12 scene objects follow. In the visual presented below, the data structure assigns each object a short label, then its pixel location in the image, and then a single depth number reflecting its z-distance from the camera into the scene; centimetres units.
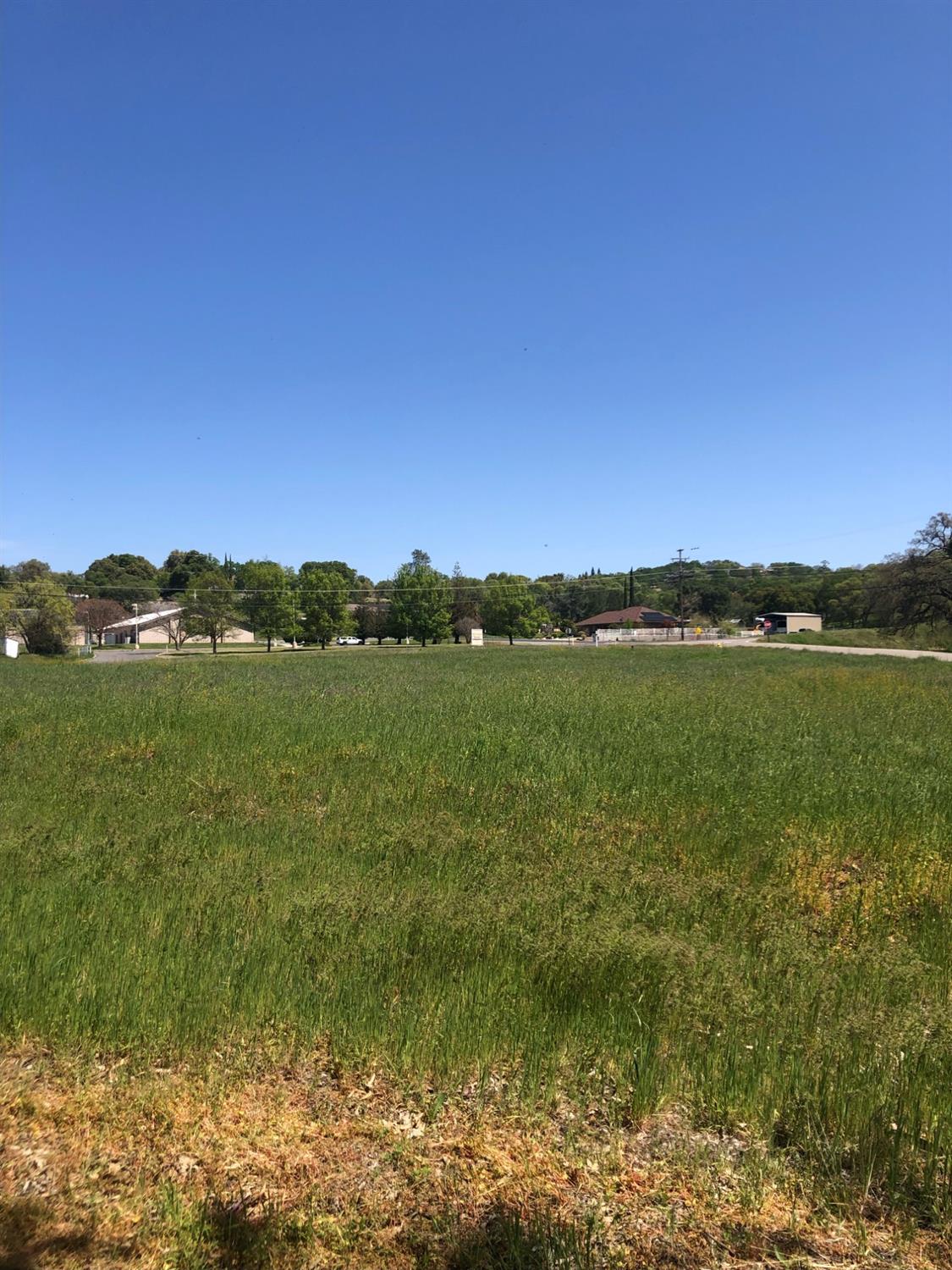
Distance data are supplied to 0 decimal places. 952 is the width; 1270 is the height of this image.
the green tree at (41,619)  6109
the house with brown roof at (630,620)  11719
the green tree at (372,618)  11125
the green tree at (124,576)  13825
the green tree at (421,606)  10250
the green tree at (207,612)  7906
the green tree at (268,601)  9012
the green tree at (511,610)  11050
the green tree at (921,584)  5459
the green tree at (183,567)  14950
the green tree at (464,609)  11681
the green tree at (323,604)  9288
